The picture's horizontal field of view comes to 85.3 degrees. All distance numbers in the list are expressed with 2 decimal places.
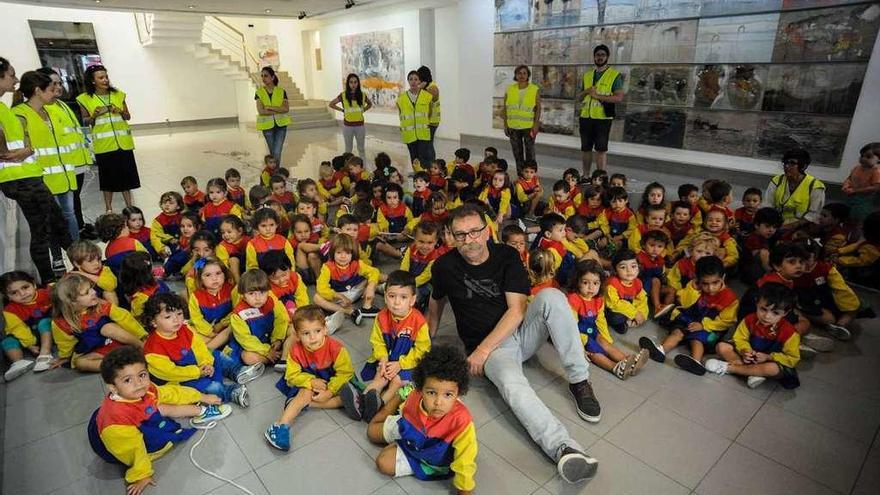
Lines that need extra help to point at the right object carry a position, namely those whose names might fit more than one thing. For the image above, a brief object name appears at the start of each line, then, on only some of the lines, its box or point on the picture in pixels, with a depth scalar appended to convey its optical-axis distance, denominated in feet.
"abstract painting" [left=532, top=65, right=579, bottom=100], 27.25
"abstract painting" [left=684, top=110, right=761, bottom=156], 20.77
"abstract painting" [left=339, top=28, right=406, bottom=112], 40.70
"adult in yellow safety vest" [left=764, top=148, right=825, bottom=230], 14.32
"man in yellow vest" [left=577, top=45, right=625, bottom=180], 21.15
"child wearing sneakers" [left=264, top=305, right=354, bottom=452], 7.87
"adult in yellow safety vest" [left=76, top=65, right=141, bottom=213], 16.92
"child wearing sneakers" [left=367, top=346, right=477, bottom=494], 6.04
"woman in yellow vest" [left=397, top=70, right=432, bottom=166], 22.45
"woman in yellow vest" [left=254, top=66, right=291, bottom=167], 22.73
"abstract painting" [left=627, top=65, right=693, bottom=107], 22.53
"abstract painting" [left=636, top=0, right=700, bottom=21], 21.61
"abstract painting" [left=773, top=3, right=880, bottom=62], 17.03
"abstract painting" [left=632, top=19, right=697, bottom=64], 21.95
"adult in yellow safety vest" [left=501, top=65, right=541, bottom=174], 22.08
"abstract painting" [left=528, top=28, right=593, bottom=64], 26.17
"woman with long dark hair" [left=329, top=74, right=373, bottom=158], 24.66
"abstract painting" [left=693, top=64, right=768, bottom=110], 20.20
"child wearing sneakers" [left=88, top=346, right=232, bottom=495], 6.52
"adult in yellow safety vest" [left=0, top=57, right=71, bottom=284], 11.56
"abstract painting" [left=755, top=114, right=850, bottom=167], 18.35
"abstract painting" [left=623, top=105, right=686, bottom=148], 23.08
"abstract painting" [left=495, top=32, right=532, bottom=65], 28.99
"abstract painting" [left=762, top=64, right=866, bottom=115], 17.75
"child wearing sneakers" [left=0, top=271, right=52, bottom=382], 9.73
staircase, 45.24
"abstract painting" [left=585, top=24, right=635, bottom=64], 24.00
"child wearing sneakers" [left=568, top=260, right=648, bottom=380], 9.57
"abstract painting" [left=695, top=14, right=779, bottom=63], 19.57
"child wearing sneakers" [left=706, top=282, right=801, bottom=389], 8.59
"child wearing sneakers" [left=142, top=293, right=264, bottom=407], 8.12
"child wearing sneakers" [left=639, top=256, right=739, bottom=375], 9.78
